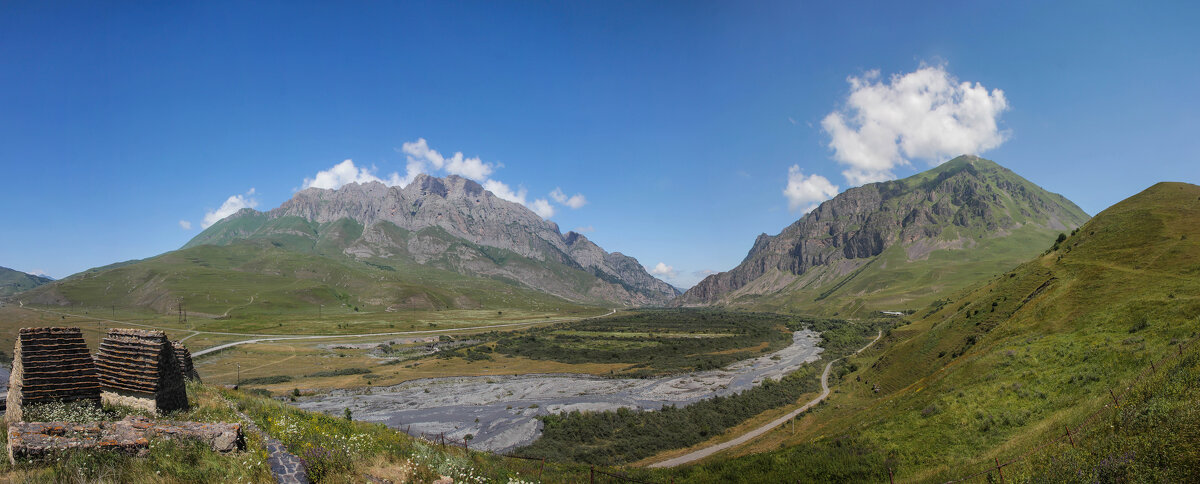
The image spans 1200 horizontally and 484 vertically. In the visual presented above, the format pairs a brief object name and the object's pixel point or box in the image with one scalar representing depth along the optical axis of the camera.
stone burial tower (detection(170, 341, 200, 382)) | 29.55
